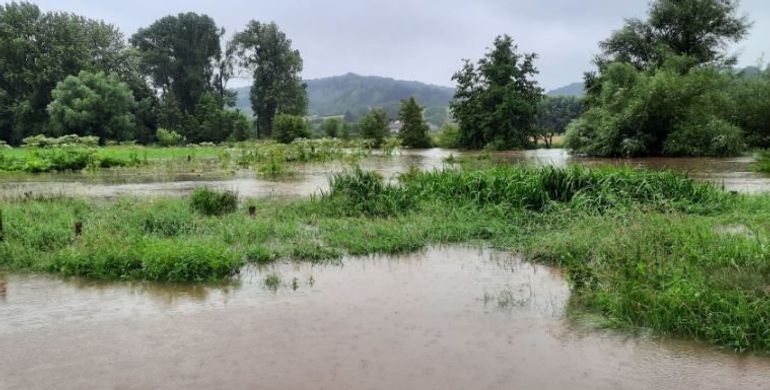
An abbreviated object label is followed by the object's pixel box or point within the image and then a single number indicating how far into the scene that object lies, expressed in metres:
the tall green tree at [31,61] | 44.88
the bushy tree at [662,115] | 25.55
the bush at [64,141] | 25.73
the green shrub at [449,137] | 43.26
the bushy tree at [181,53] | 61.13
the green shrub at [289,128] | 41.50
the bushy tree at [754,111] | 28.91
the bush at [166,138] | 39.66
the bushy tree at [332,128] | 50.22
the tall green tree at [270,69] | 60.88
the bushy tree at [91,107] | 40.19
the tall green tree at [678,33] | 34.12
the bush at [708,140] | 25.58
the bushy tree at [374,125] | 46.27
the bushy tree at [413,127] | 45.28
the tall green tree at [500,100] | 38.09
